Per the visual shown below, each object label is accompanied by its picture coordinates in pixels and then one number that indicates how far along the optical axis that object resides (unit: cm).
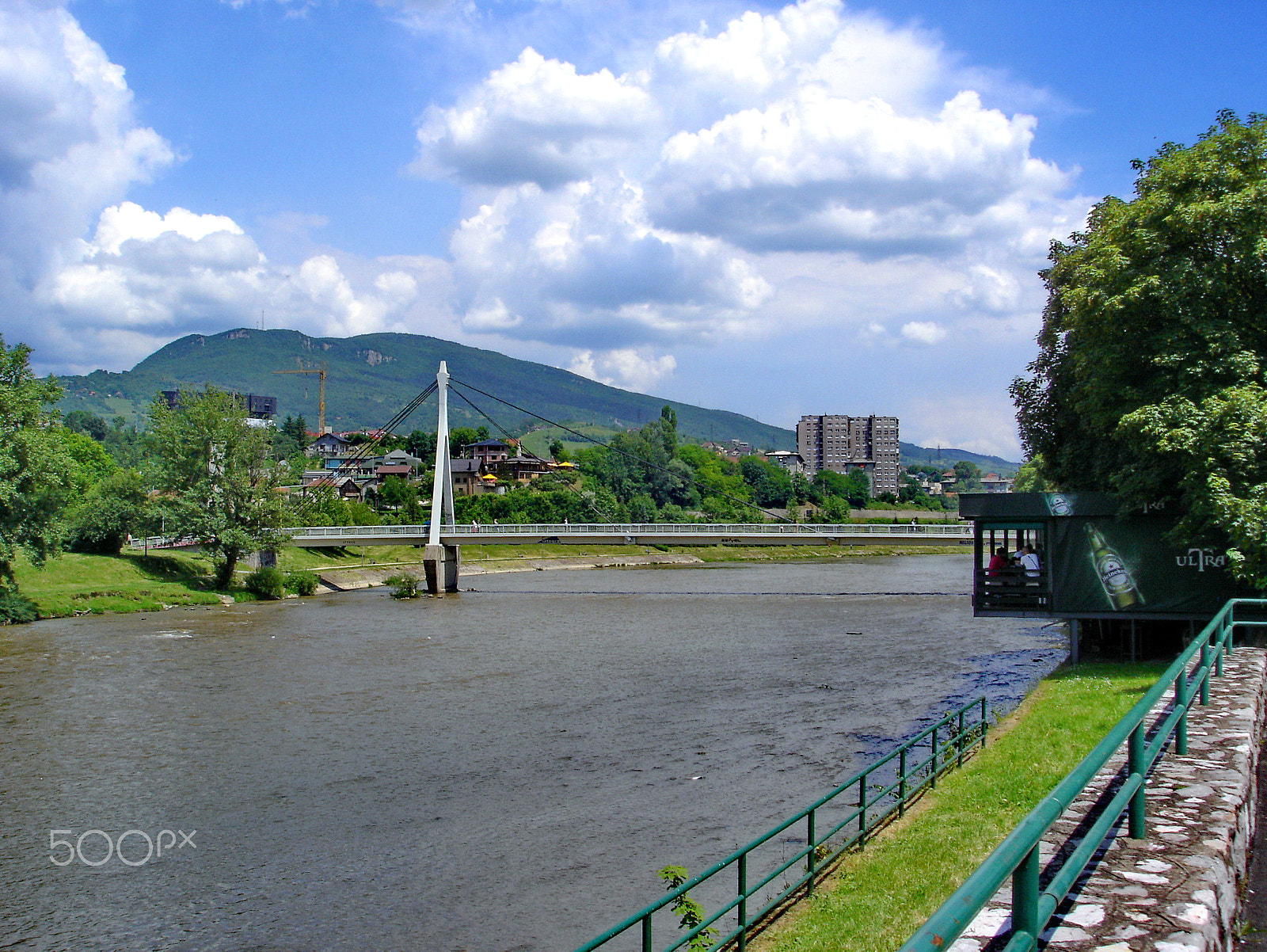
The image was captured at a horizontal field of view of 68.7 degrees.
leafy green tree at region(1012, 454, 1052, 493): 5191
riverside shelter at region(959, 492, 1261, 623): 2228
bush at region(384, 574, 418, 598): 5744
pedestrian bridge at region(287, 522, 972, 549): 6034
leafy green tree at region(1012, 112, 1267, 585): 1844
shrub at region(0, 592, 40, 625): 3884
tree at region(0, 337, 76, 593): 3734
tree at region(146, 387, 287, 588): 5109
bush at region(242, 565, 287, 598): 5353
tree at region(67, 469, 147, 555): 5166
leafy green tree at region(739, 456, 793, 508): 16088
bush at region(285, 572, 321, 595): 5644
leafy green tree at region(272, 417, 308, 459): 16500
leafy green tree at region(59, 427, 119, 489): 8456
